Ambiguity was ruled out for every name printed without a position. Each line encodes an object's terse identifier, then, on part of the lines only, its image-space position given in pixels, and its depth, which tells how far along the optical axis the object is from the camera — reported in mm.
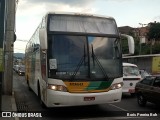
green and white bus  5339
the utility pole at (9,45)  8393
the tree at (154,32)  47726
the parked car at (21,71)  26494
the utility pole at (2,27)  5633
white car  8805
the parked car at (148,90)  6382
